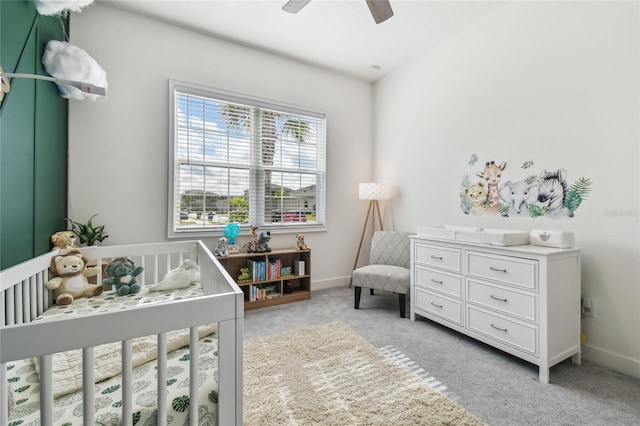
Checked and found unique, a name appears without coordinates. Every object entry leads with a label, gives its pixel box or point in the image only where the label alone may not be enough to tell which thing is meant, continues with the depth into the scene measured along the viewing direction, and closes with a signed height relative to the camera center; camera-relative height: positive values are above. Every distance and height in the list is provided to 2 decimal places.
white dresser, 1.68 -0.56
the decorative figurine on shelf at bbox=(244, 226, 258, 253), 2.98 -0.31
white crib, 0.67 -0.33
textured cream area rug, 1.37 -0.99
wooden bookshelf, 2.89 -0.68
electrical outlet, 1.90 -0.64
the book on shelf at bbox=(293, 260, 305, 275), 3.20 -0.61
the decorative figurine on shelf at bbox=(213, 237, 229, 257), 2.77 -0.35
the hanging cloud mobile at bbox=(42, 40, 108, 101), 1.90 +1.04
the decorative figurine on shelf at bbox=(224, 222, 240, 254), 2.84 -0.21
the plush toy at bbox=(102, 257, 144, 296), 1.76 -0.41
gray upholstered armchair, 2.66 -0.56
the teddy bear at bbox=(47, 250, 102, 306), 1.62 -0.39
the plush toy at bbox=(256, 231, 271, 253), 2.98 -0.30
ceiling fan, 1.80 +1.35
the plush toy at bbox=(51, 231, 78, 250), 2.05 -0.19
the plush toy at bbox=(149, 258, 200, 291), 1.79 -0.43
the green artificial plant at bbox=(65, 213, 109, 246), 2.26 -0.15
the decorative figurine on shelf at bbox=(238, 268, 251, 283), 2.90 -0.64
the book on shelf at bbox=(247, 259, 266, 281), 2.90 -0.58
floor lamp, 3.38 +0.28
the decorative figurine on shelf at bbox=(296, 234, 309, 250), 3.21 -0.33
